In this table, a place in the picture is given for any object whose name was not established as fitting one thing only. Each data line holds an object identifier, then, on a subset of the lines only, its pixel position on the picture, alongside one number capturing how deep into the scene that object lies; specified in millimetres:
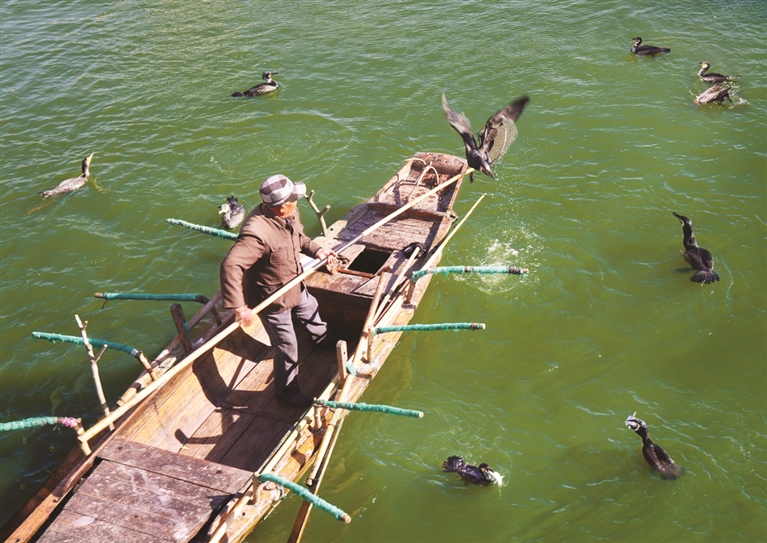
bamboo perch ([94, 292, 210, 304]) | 7980
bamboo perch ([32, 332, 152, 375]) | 7285
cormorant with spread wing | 10516
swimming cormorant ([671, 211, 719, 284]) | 10617
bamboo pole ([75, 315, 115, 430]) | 6902
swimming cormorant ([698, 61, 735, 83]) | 14961
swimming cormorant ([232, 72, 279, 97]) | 16172
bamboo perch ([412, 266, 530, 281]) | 8500
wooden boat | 6105
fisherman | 6668
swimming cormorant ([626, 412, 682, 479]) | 7879
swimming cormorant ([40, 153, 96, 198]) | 13641
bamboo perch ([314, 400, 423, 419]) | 6499
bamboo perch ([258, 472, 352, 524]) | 5691
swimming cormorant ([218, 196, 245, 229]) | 12281
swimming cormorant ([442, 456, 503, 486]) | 7773
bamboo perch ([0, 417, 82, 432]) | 6129
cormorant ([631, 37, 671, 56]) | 16406
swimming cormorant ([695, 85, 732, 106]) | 14532
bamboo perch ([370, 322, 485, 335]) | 7320
